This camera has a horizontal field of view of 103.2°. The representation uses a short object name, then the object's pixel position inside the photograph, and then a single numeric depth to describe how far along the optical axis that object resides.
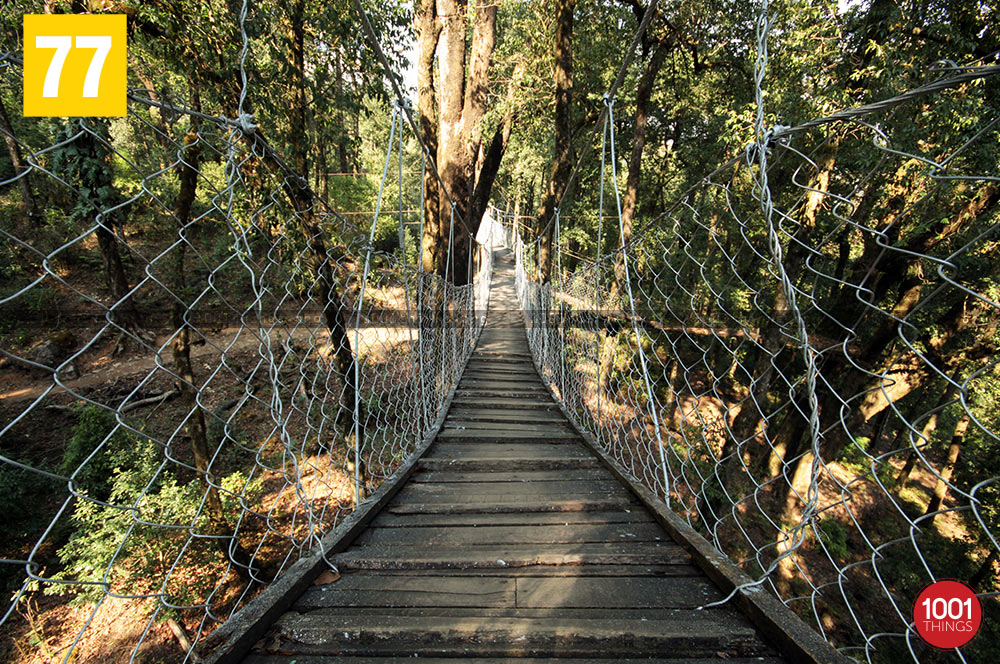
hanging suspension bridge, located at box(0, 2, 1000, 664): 1.04
